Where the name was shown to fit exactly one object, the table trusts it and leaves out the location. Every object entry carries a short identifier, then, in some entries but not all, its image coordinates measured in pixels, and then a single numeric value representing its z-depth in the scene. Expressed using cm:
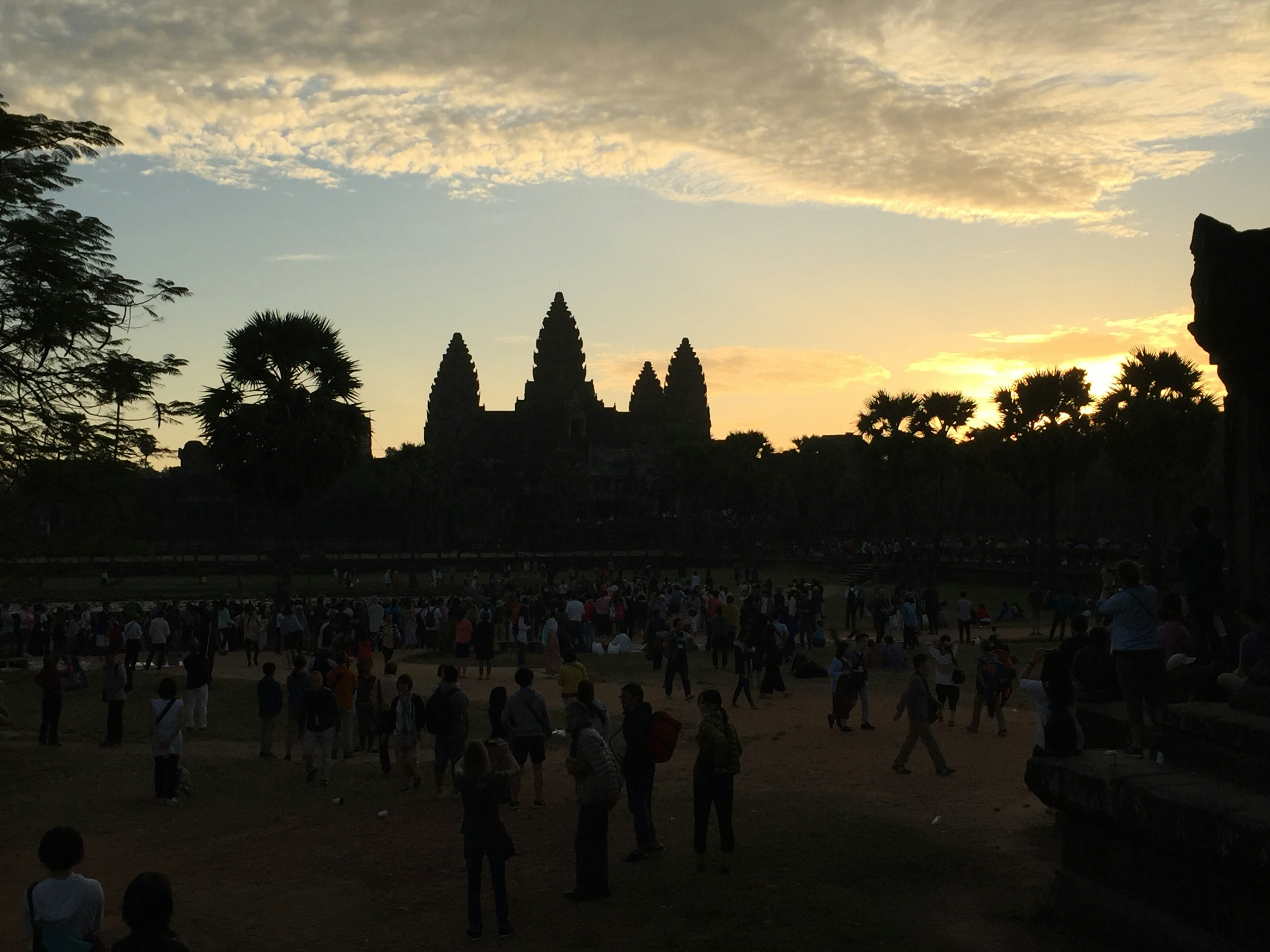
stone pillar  701
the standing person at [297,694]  1346
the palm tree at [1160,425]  3164
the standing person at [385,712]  1314
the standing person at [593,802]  849
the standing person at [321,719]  1280
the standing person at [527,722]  1123
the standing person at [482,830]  784
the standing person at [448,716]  1173
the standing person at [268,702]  1407
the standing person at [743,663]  1762
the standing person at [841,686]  1565
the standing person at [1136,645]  768
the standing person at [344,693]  1367
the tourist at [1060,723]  820
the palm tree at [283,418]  2730
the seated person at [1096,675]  1009
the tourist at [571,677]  1297
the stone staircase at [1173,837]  614
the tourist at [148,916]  425
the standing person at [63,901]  490
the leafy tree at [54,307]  1420
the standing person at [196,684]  1538
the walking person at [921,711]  1263
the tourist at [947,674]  1567
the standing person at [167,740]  1202
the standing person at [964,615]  2695
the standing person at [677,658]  1839
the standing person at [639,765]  932
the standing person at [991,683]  1519
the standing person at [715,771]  903
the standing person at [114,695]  1553
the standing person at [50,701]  1512
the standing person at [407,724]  1241
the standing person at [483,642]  2192
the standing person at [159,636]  2395
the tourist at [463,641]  2281
